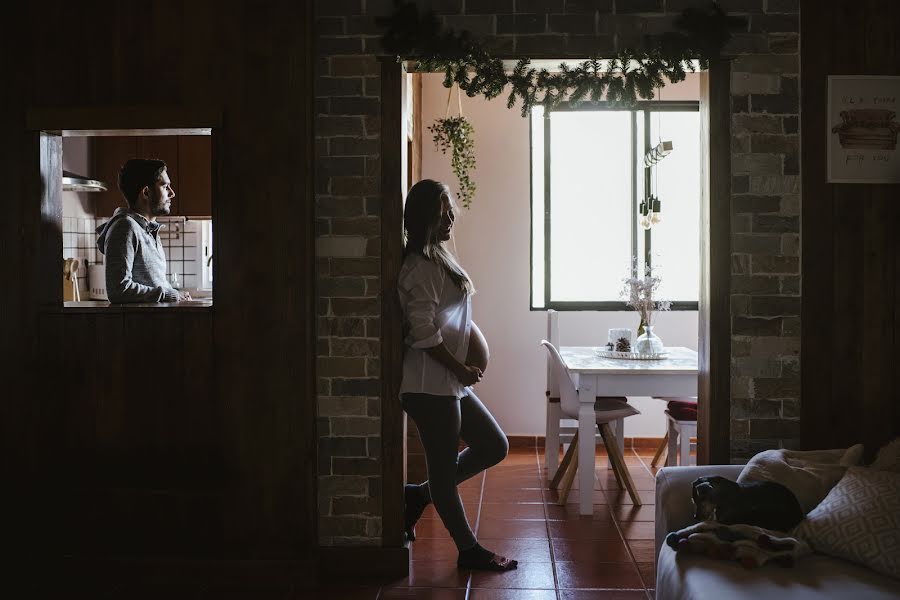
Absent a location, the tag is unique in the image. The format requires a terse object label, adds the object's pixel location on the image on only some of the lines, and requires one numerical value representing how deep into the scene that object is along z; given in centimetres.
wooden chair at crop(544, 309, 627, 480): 519
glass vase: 498
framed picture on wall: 335
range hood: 551
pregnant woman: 339
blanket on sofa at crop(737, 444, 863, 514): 277
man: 361
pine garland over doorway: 333
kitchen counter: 348
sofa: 228
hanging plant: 390
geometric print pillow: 242
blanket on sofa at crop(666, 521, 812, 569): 247
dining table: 446
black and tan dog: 261
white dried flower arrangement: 517
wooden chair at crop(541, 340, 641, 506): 467
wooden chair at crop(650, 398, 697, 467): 470
